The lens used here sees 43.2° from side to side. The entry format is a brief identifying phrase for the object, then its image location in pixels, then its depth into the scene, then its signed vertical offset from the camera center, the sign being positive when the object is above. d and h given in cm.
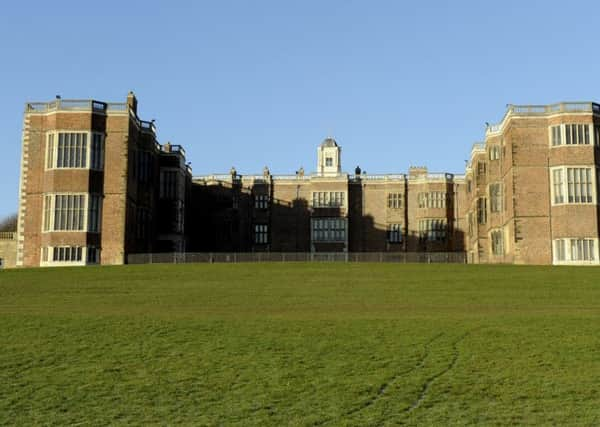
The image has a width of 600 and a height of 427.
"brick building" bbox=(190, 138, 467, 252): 7419 +562
